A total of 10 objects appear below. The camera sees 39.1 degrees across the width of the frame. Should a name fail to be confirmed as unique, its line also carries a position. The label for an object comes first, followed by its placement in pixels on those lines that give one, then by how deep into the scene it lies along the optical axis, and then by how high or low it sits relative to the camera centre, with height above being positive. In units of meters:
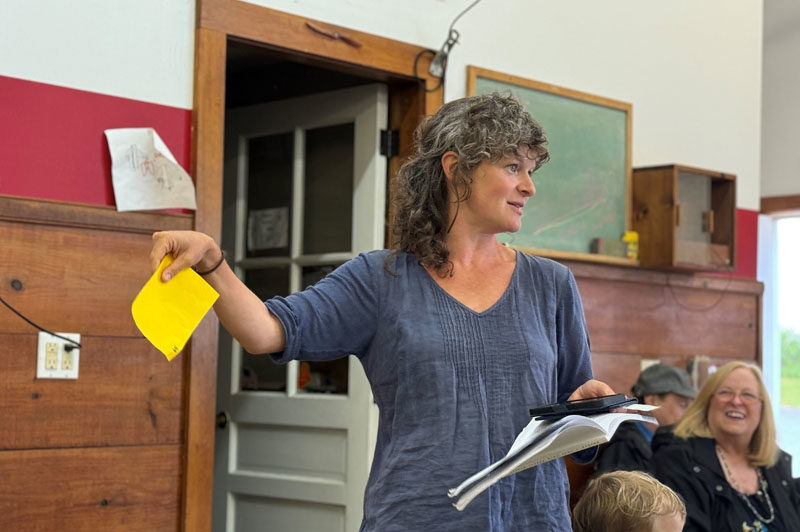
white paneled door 3.85 +0.07
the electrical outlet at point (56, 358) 2.85 -0.18
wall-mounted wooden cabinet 4.38 +0.35
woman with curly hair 1.68 -0.04
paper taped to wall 3.00 +0.32
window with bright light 6.22 -0.02
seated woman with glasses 3.59 -0.51
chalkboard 4.12 +0.51
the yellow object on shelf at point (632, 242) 4.41 +0.24
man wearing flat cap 4.26 -0.33
